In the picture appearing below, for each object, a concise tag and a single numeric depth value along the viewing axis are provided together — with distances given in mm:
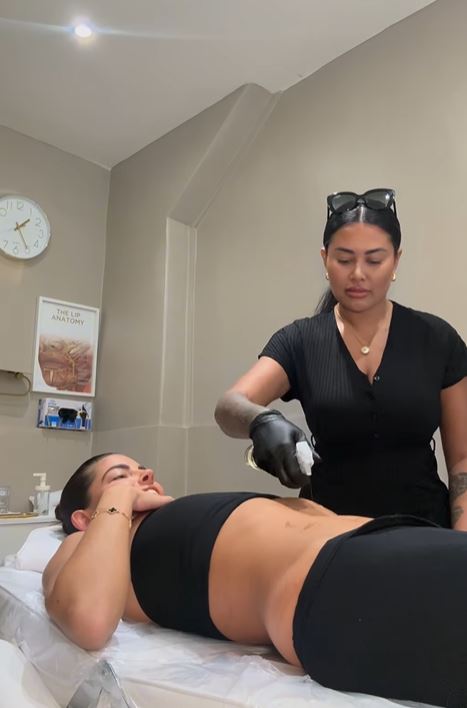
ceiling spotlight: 1916
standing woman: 1146
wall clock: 2371
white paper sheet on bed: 687
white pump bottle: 2172
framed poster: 2398
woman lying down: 653
